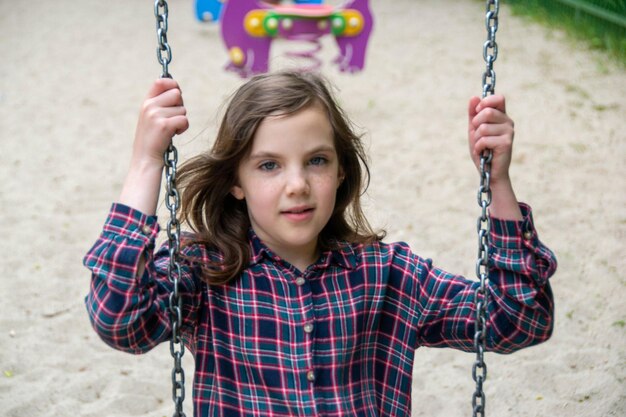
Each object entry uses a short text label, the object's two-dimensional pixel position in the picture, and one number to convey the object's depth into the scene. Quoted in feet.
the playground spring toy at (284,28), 23.63
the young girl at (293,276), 6.62
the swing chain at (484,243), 6.60
